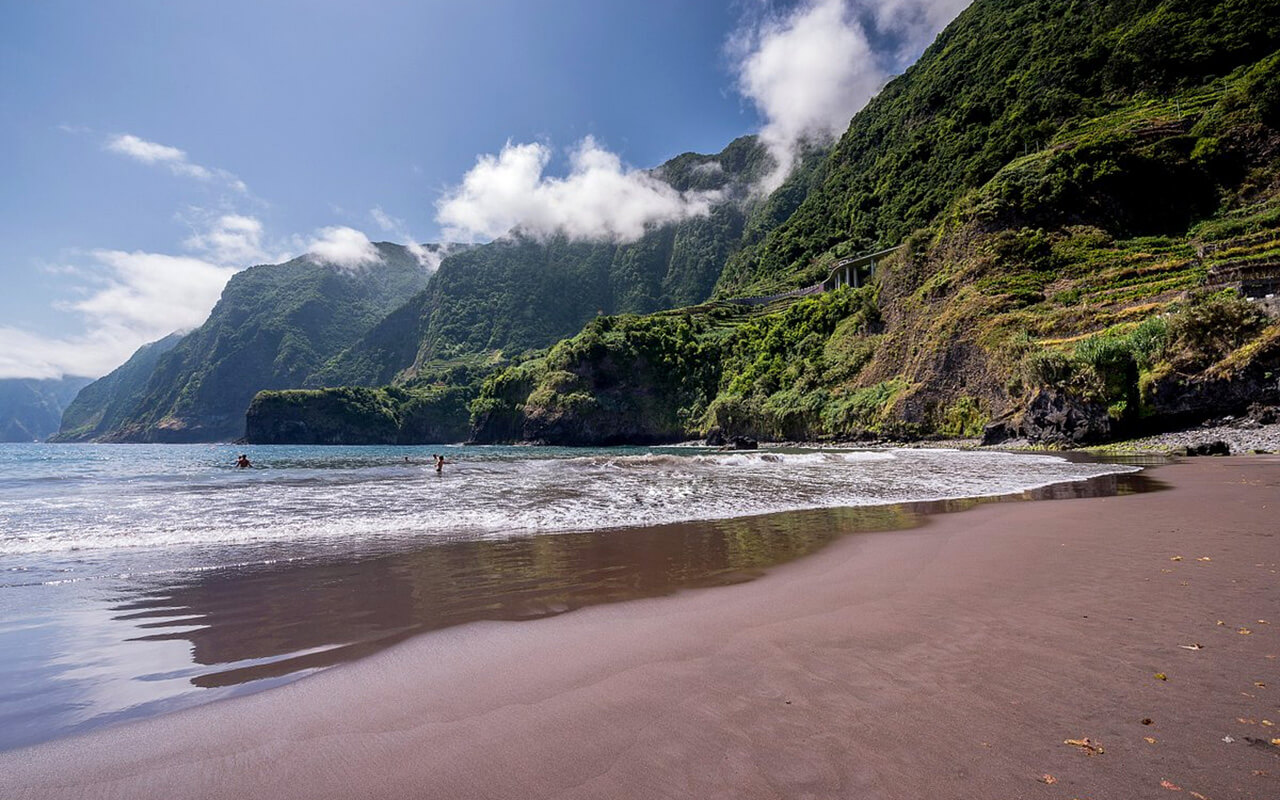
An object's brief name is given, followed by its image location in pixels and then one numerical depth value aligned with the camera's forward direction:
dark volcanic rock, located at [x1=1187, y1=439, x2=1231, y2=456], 24.23
